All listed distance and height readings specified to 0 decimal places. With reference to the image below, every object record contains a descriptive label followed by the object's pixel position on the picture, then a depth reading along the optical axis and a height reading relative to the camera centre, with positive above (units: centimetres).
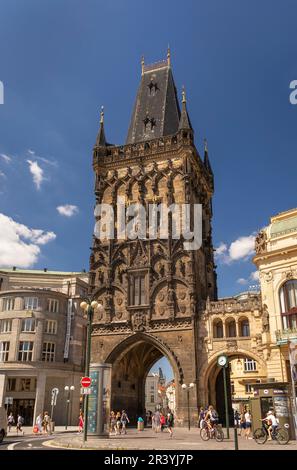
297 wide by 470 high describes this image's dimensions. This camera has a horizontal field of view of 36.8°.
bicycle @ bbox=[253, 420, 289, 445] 2094 -120
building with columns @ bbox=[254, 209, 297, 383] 3008 +834
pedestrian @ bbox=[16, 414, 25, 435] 3309 -124
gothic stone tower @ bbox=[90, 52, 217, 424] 4191 +1285
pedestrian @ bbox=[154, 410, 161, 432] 3250 -106
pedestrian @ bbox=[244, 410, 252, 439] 2588 -101
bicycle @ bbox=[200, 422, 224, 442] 2327 -126
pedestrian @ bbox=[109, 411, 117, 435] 3399 -119
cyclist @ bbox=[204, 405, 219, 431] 2401 -63
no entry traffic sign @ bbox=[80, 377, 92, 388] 2005 +105
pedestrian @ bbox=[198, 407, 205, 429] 3133 -48
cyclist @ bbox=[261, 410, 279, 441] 2161 -68
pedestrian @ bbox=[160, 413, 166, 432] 3238 -98
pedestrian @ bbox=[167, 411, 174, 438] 2968 -61
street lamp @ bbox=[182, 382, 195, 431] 3825 +168
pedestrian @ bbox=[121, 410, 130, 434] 3088 -91
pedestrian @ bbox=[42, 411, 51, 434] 3500 -126
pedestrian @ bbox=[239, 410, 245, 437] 3131 -133
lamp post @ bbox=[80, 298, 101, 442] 1970 +320
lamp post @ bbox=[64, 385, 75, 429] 4884 +82
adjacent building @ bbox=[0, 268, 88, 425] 4838 +607
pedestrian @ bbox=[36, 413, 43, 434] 3431 -135
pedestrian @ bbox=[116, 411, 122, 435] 3119 -127
